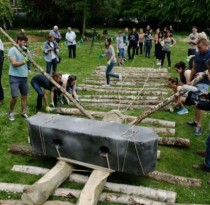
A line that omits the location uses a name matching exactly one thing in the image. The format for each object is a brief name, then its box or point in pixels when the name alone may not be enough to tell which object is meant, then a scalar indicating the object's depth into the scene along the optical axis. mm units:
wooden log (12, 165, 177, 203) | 4801
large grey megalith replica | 4992
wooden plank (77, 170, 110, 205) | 4375
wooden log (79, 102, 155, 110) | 8842
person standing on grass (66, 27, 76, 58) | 16165
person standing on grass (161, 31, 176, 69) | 14108
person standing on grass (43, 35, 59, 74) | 11190
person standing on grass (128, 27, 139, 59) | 16585
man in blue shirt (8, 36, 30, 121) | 7227
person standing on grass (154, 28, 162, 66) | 15099
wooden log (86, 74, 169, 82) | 11502
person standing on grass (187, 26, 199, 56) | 12777
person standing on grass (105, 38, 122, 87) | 10522
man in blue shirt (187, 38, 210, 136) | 6833
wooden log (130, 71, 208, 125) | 5902
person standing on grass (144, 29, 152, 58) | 17145
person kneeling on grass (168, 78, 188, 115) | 8303
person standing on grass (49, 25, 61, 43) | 16303
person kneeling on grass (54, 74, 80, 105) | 8761
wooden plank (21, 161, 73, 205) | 4348
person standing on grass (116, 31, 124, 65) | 14981
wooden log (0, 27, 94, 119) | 6843
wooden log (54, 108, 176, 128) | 7564
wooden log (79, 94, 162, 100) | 9308
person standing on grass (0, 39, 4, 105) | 9017
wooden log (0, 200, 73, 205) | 4432
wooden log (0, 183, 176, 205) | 4647
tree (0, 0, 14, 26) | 18276
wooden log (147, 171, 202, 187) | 5288
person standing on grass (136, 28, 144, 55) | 17444
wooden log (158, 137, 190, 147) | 6553
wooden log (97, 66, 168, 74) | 13161
